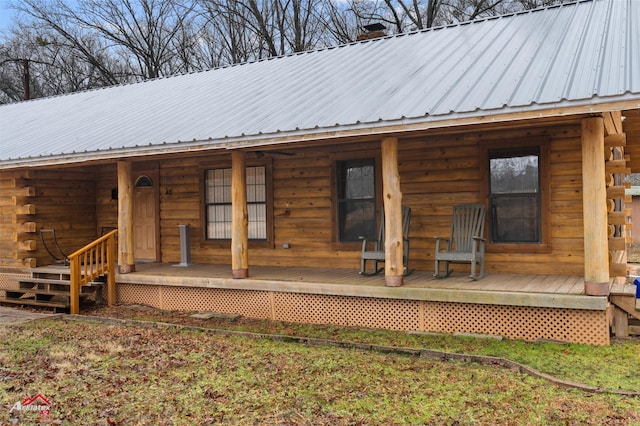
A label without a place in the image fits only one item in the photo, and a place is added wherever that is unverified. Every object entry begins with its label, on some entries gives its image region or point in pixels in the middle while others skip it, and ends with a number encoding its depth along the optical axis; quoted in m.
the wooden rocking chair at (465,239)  7.70
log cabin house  6.60
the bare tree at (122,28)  27.73
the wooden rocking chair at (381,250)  8.23
